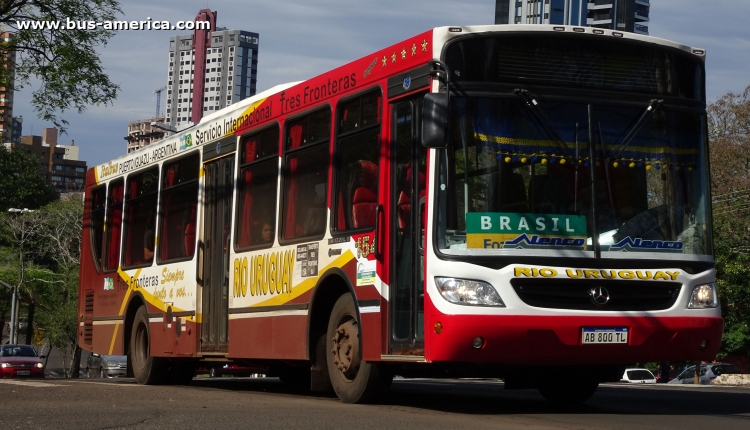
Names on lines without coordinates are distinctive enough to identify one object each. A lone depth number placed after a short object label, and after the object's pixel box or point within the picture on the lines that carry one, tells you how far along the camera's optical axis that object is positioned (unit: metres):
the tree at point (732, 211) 52.72
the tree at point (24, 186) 87.62
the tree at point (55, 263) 63.94
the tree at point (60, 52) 27.67
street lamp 58.09
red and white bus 9.64
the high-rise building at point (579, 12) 135.00
